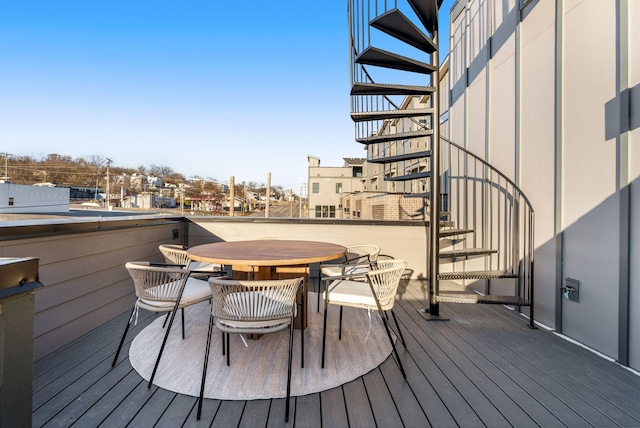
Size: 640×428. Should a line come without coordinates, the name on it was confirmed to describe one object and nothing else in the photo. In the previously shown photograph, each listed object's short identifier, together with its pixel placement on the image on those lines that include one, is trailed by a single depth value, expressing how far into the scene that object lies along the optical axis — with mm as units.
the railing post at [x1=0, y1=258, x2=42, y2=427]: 634
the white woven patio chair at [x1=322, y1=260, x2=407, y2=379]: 1926
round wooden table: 1974
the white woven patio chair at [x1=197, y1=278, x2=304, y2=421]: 1561
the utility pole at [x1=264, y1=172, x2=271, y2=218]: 11522
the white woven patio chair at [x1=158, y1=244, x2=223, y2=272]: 2739
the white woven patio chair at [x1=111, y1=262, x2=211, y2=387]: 1839
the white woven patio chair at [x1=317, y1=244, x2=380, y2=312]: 2773
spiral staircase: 2902
